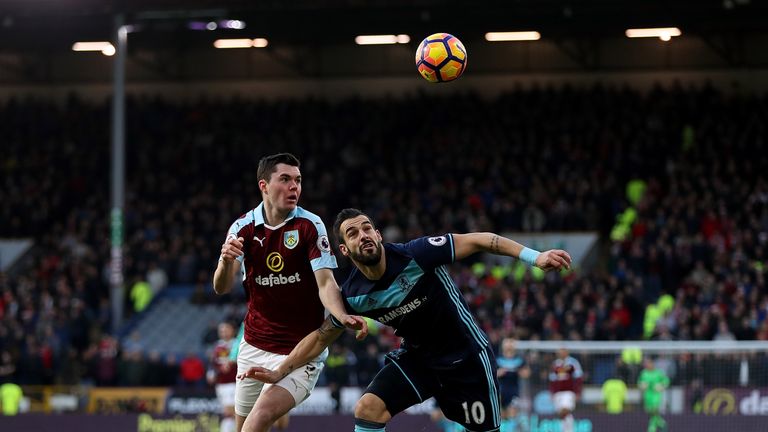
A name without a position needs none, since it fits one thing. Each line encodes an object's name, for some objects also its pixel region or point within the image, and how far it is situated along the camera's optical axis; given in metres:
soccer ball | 11.51
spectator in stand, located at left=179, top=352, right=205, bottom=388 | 25.17
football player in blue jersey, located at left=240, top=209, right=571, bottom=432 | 8.53
